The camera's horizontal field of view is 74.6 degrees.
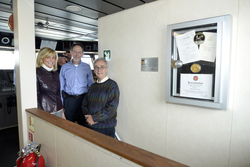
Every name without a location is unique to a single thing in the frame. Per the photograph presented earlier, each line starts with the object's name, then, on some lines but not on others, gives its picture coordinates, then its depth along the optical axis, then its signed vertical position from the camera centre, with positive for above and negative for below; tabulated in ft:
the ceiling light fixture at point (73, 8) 7.84 +3.16
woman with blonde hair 7.72 -0.53
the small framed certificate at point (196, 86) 5.69 -0.44
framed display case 5.32 +0.42
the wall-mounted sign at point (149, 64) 7.25 +0.40
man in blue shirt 8.80 -0.68
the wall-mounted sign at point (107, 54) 9.30 +1.04
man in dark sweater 7.04 -1.38
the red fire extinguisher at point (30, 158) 4.77 -2.56
